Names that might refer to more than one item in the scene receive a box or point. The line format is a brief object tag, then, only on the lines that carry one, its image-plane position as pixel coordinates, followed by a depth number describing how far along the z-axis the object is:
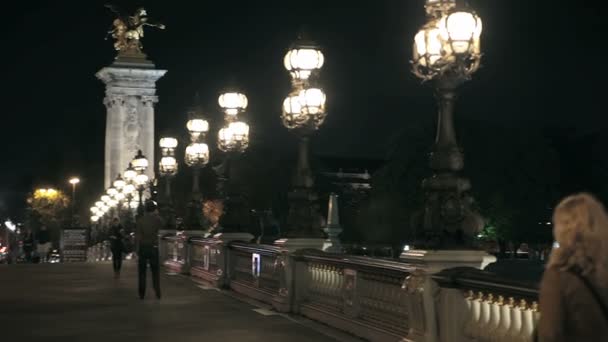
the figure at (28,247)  58.66
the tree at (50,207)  121.06
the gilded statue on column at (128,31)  90.00
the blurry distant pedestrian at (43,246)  61.56
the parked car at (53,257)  65.69
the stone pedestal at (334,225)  54.12
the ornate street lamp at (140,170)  45.94
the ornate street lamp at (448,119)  11.69
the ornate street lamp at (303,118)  19.19
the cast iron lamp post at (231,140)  26.17
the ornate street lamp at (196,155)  33.62
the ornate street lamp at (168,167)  38.75
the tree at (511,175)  77.94
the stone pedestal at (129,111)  91.62
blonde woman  5.55
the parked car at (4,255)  61.54
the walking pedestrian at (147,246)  21.77
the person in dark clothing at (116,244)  30.75
